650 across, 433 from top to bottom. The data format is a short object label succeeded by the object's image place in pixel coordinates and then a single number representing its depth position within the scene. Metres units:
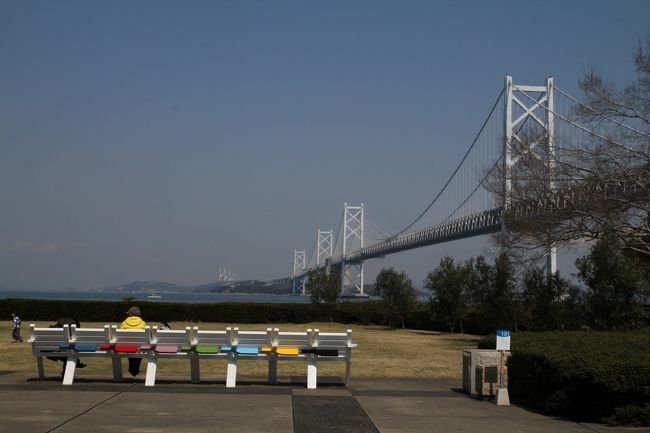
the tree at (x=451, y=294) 32.47
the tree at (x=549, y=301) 22.56
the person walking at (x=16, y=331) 20.81
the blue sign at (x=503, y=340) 10.24
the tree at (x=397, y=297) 38.28
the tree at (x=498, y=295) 26.64
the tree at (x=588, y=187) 17.72
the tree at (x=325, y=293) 39.06
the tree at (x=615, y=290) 20.41
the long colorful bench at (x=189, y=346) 10.83
